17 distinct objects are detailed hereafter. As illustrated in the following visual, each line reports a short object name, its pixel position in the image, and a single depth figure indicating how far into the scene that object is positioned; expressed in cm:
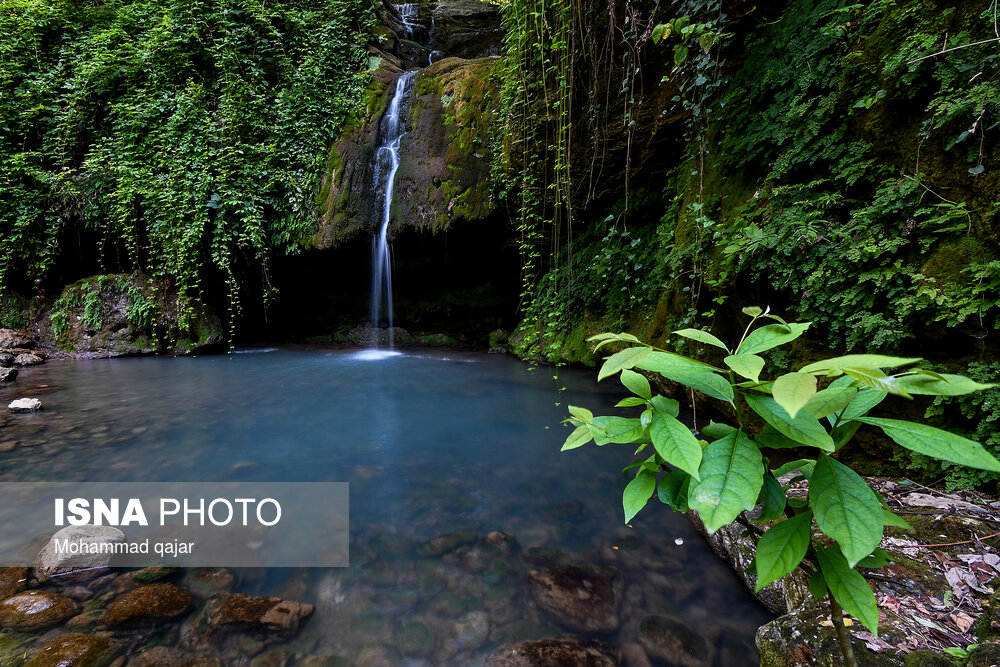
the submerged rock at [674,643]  152
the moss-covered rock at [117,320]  725
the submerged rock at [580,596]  166
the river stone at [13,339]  706
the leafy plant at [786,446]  54
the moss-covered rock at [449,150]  688
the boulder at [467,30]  1105
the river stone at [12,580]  171
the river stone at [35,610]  155
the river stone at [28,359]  648
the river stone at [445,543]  210
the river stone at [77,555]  184
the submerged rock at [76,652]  141
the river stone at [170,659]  147
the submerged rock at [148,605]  162
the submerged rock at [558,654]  149
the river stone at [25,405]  397
